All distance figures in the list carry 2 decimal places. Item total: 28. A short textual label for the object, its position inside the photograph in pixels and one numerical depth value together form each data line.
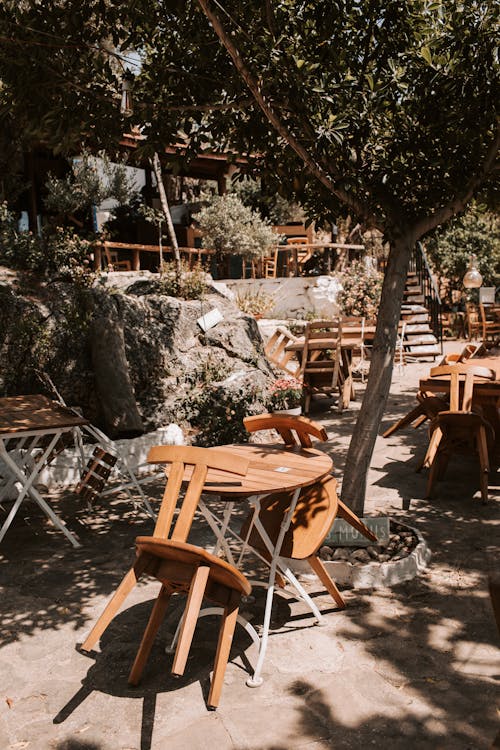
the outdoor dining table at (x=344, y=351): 10.53
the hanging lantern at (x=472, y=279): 14.52
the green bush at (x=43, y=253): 9.52
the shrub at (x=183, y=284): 10.68
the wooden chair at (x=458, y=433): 6.10
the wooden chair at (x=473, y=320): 18.64
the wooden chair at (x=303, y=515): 3.79
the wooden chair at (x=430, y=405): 6.96
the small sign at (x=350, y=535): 4.62
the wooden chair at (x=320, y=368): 10.43
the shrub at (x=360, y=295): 17.19
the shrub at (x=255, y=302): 15.48
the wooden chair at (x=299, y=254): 18.86
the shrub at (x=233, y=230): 17.80
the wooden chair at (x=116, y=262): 15.39
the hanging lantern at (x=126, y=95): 5.14
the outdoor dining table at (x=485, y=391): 6.60
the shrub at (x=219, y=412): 8.31
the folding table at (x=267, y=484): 3.37
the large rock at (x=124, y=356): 8.05
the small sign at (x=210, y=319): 10.02
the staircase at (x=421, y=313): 16.33
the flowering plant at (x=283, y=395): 9.28
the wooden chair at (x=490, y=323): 16.81
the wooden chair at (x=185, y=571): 2.92
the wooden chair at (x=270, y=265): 19.16
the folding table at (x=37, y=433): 5.04
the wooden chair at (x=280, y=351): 10.91
